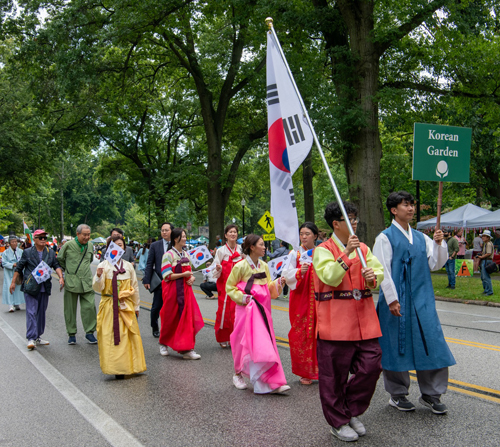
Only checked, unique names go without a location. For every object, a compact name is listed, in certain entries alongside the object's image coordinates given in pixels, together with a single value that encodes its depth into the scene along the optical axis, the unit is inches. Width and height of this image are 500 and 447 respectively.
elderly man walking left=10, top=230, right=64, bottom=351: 329.7
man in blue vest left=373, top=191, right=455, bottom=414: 175.8
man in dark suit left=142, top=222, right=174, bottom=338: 355.3
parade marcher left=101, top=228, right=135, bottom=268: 287.8
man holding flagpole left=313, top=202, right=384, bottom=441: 159.0
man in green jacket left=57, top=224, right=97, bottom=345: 336.5
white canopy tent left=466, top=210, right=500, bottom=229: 837.8
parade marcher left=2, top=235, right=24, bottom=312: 527.8
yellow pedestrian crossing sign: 740.3
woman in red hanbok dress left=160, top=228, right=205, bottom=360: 291.6
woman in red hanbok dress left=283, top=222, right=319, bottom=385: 227.3
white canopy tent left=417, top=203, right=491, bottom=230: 898.1
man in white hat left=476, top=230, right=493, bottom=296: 550.3
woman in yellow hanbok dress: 248.4
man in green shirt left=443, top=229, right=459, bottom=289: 615.6
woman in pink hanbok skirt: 215.8
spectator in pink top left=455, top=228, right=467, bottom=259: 781.3
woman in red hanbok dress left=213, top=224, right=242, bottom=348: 304.7
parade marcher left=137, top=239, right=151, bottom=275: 799.2
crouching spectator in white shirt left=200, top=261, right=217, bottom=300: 545.5
